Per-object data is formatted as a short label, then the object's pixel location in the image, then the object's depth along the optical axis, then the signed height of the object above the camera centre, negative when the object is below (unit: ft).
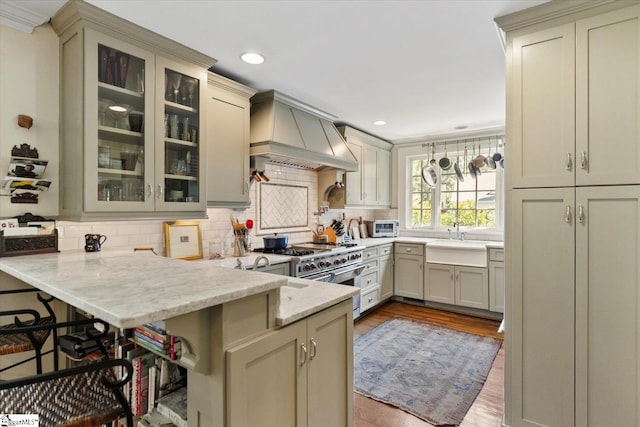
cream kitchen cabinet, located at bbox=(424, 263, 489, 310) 13.73 -3.04
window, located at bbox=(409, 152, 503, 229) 15.43 +0.77
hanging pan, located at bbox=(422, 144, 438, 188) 16.42 +1.98
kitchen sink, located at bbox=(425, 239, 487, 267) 13.75 -1.65
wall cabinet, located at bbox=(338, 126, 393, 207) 14.37 +1.97
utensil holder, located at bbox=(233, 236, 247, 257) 10.30 -1.05
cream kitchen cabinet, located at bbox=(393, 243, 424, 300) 15.34 -2.63
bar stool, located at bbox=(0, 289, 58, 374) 4.84 -1.93
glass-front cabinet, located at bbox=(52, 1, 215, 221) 6.24 +1.92
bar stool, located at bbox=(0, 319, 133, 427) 3.29 -2.00
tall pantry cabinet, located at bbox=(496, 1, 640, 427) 5.50 -0.02
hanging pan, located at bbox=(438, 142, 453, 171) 15.99 +2.40
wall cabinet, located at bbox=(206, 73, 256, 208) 8.68 +1.89
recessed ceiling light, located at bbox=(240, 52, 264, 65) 7.79 +3.66
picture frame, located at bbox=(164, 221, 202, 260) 8.79 -0.73
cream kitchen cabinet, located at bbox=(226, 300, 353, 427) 3.50 -1.98
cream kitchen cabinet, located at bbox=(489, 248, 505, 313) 13.29 -2.63
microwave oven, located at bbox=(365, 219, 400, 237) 16.92 -0.74
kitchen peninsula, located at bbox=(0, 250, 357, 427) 3.15 -1.30
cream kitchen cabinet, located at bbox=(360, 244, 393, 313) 13.92 -2.75
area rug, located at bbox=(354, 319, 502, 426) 7.75 -4.32
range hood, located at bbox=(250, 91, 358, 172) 9.82 +2.55
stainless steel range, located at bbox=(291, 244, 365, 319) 10.10 -1.72
